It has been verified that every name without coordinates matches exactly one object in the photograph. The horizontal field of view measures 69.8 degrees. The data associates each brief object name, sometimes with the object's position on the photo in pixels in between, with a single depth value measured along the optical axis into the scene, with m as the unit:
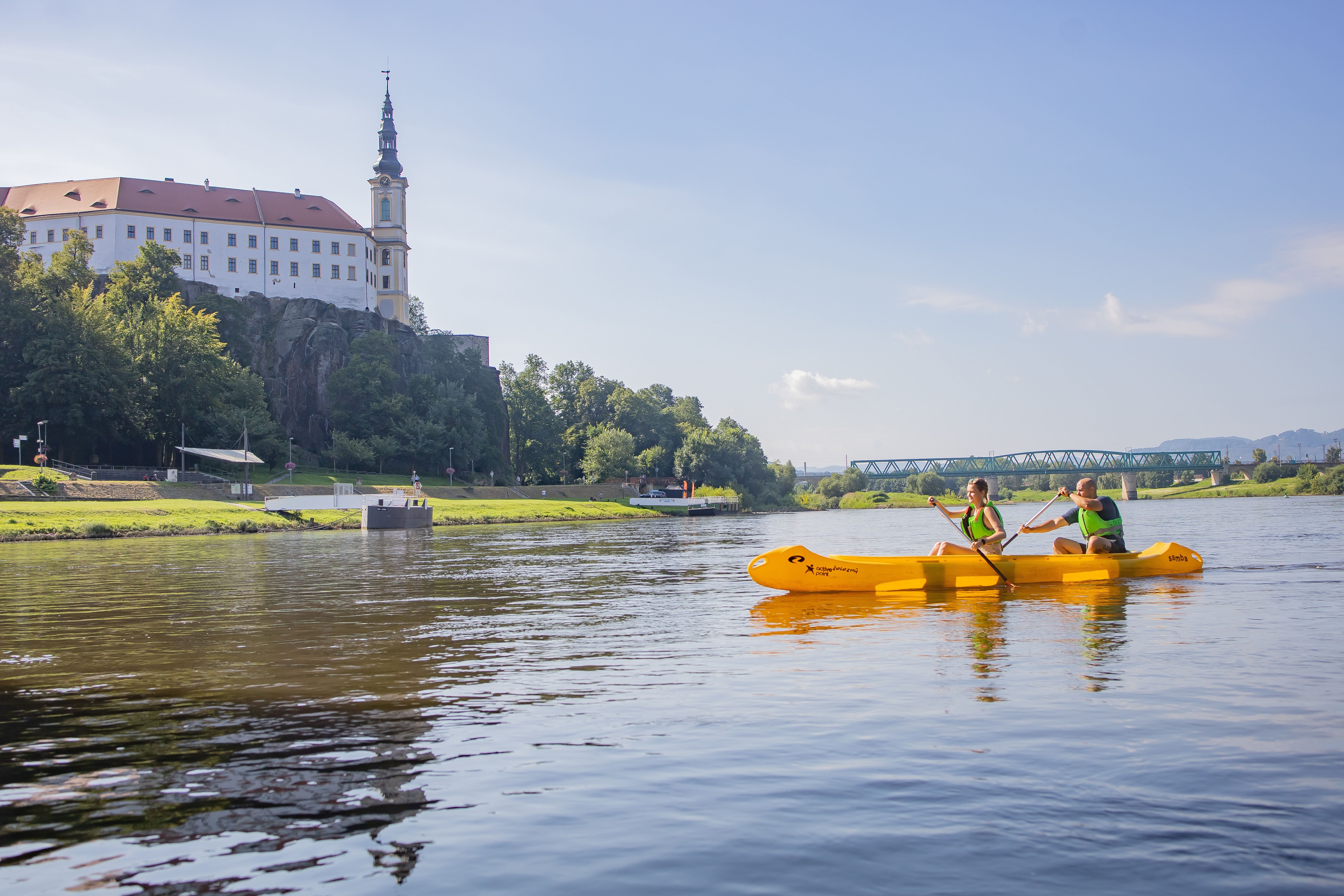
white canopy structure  79.06
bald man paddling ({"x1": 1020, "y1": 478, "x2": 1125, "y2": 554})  19.61
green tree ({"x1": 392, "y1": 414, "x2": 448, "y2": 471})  105.19
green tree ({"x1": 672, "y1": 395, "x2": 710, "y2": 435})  154.62
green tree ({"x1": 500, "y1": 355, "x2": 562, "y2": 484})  135.62
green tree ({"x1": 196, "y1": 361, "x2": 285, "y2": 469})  87.69
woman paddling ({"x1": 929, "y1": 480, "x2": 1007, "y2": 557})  18.75
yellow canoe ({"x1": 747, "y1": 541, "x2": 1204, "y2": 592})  18.30
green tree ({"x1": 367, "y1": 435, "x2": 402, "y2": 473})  102.06
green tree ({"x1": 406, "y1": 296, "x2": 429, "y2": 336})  152.88
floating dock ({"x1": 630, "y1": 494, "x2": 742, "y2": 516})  110.56
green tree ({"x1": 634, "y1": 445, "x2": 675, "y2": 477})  132.75
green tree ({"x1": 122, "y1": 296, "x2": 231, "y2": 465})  82.94
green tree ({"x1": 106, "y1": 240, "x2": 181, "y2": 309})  96.50
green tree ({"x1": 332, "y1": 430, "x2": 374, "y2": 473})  99.56
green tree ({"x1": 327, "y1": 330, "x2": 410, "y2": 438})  105.19
